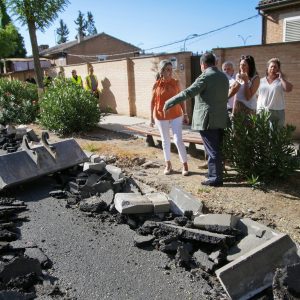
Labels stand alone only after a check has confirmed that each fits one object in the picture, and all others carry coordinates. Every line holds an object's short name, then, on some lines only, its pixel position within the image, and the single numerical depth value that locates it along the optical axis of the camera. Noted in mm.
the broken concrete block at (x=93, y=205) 3988
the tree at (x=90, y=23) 82958
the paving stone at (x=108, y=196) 4068
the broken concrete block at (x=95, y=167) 4782
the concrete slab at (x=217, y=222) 3148
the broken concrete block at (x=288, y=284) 2326
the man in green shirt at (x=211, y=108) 4074
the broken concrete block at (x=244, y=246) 2930
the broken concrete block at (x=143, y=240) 3232
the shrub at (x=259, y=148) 4095
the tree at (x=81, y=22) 81367
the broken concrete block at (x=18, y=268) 2719
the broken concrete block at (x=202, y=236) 2993
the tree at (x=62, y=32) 84960
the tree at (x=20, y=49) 44464
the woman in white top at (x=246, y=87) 4333
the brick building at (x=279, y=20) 9411
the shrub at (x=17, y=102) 10066
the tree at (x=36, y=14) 9500
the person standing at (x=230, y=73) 4999
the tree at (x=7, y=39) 27780
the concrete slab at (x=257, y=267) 2563
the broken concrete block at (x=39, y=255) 2972
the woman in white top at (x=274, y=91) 4396
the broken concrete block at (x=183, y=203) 3662
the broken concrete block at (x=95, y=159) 5224
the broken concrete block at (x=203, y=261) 2832
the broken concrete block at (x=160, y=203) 3752
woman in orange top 4750
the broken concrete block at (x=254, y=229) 3070
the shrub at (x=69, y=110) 7928
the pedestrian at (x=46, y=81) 11143
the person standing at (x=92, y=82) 11764
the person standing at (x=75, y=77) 11276
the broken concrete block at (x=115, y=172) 4636
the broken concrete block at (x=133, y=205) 3717
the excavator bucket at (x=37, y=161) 4652
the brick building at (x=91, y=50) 30567
